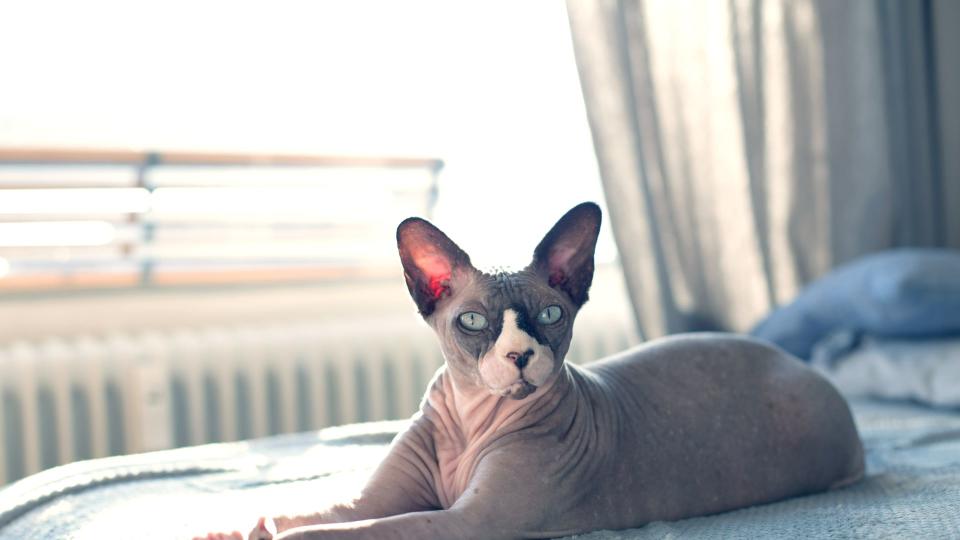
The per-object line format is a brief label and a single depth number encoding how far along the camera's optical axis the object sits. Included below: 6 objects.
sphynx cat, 0.89
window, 2.03
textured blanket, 0.96
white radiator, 1.93
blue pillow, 1.78
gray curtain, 2.19
